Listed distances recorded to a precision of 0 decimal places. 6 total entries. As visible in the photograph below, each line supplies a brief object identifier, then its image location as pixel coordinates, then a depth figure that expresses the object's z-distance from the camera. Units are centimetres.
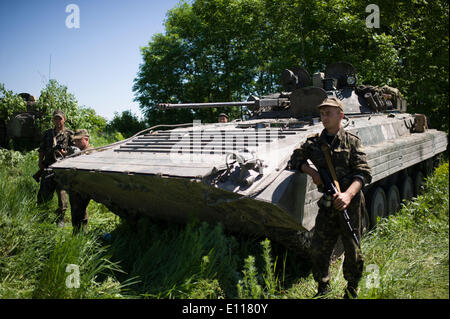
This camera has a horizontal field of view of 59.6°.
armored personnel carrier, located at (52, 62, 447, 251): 310
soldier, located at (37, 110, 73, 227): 550
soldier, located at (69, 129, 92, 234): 469
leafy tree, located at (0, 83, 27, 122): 1022
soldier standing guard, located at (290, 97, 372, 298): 291
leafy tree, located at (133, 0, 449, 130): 1342
